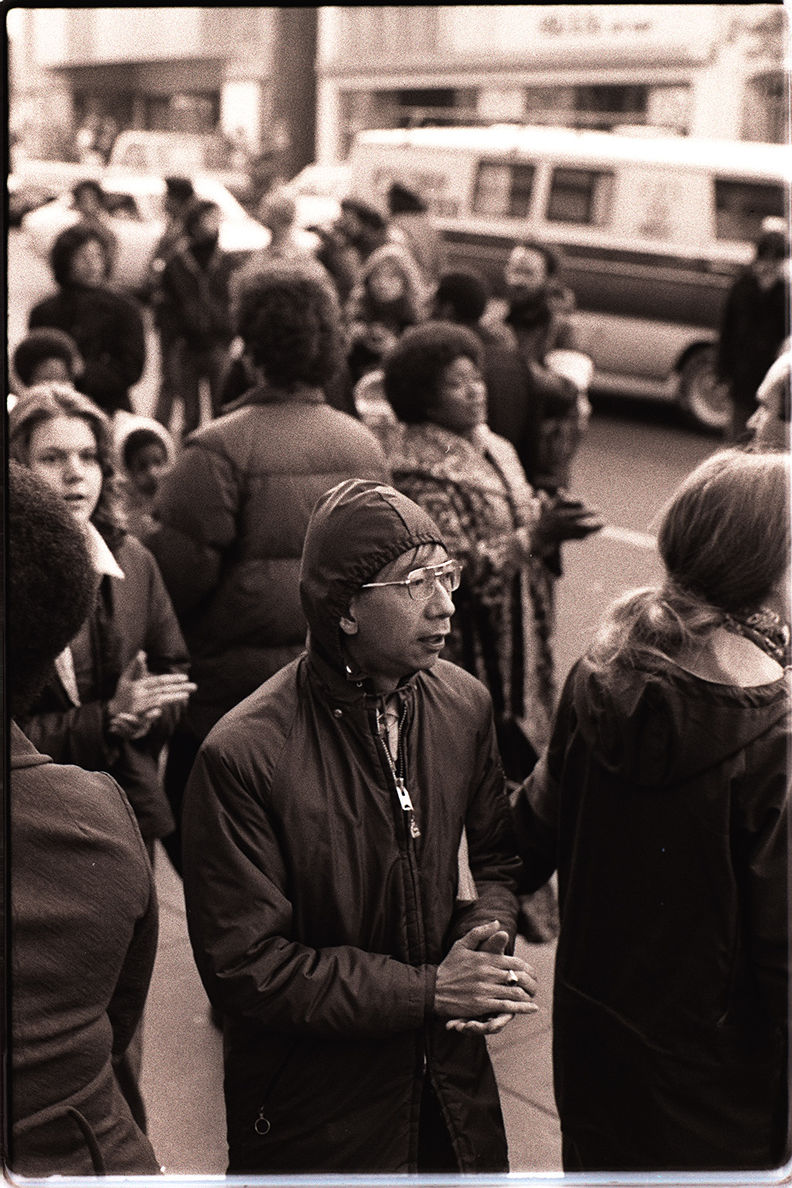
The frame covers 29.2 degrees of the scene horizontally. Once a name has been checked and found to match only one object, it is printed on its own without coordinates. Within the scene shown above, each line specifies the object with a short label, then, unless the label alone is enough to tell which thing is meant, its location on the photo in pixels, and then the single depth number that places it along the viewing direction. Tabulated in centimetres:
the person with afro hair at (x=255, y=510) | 346
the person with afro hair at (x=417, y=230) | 1061
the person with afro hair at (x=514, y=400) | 522
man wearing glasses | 202
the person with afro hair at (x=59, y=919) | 179
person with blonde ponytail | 203
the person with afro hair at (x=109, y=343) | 528
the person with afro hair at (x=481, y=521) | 371
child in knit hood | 503
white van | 1233
